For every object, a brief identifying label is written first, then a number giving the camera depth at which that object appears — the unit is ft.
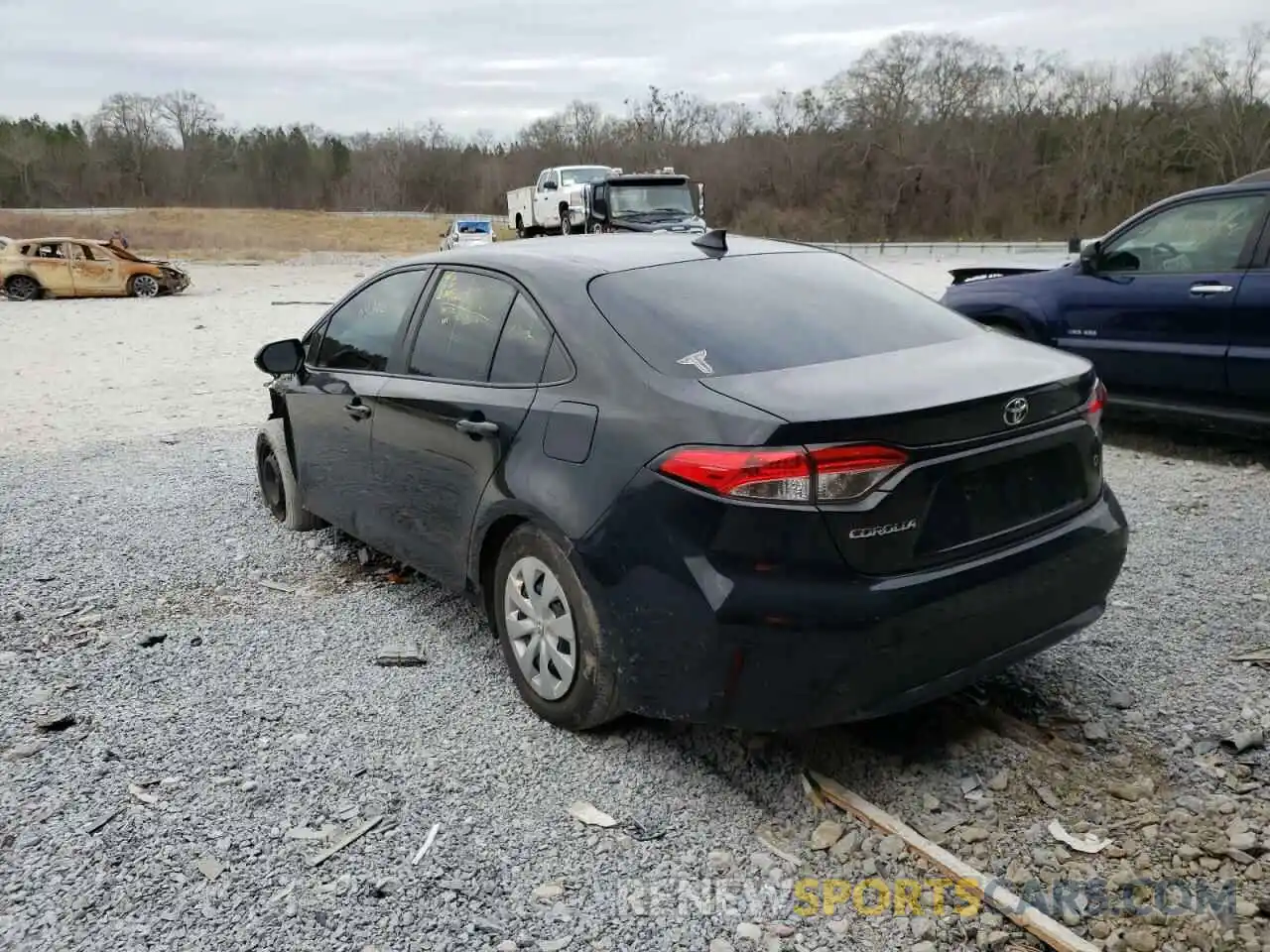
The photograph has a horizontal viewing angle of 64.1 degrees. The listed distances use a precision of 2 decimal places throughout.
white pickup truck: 95.30
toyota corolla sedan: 8.87
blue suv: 20.68
